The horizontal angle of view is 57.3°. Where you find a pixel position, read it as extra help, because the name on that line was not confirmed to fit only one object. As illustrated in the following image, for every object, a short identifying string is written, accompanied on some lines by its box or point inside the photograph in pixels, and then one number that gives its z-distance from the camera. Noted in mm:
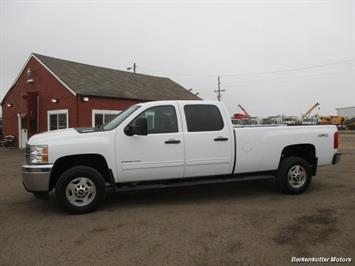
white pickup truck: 5473
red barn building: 19172
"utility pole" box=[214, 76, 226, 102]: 61856
